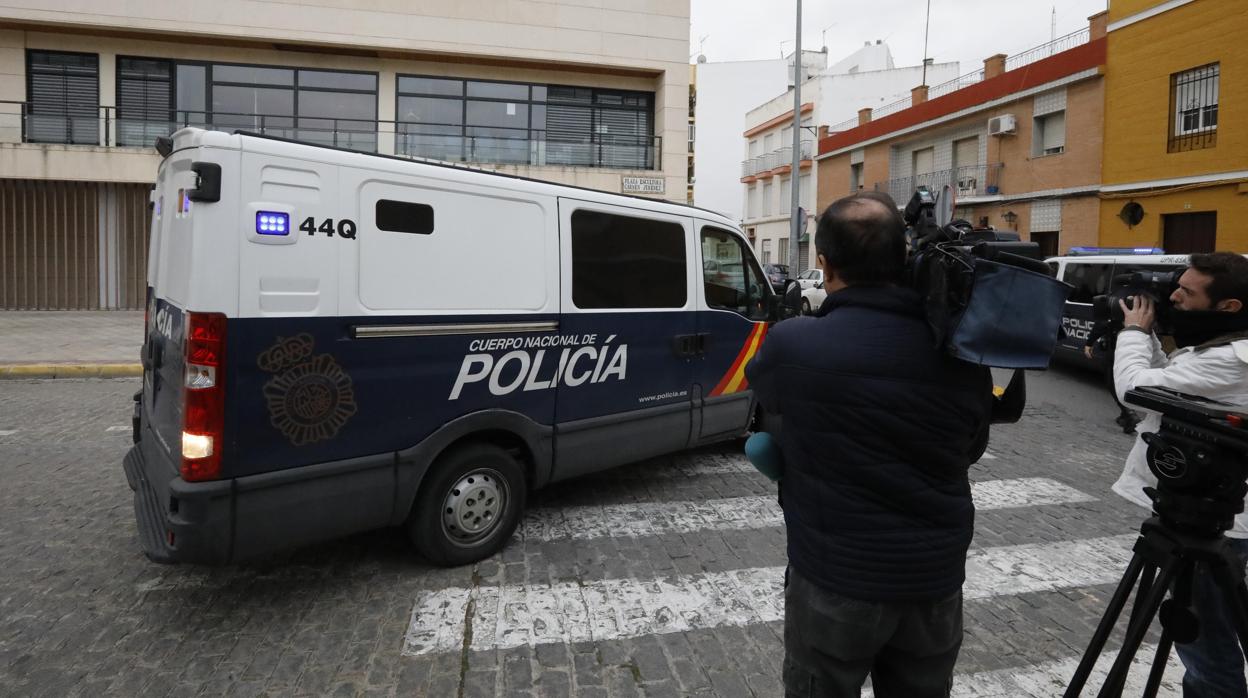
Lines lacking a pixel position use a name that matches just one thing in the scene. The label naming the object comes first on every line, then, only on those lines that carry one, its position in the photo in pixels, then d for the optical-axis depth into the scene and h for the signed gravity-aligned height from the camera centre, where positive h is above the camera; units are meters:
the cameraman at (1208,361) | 2.52 -0.16
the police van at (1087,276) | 11.31 +0.58
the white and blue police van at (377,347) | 3.26 -0.25
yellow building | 16.44 +4.54
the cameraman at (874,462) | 1.83 -0.39
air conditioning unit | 23.59 +5.96
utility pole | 23.94 +5.33
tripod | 2.22 -0.85
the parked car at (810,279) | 24.00 +0.96
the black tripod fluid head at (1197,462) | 2.10 -0.43
